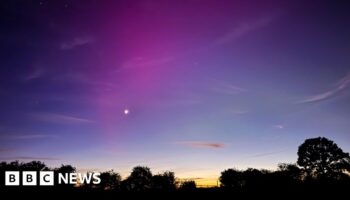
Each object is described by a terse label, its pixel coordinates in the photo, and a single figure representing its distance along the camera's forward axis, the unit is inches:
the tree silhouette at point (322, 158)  2659.9
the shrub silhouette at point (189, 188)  1571.2
